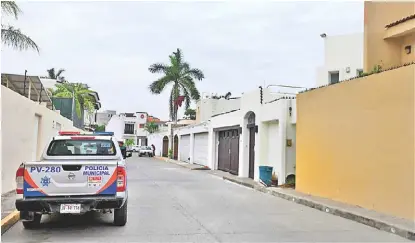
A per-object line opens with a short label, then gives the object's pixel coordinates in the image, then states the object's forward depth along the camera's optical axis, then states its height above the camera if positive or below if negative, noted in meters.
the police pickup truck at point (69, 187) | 7.93 -0.70
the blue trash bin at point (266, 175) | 18.02 -0.98
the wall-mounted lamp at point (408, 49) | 14.57 +3.26
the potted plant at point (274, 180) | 18.25 -1.20
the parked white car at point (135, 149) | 65.19 -0.12
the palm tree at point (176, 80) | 45.94 +6.83
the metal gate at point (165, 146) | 54.84 +0.31
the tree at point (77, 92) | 40.22 +4.94
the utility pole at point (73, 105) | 32.78 +3.03
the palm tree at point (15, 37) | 15.92 +3.92
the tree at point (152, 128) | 71.72 +3.39
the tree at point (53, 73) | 74.88 +12.12
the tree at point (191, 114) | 68.31 +5.31
